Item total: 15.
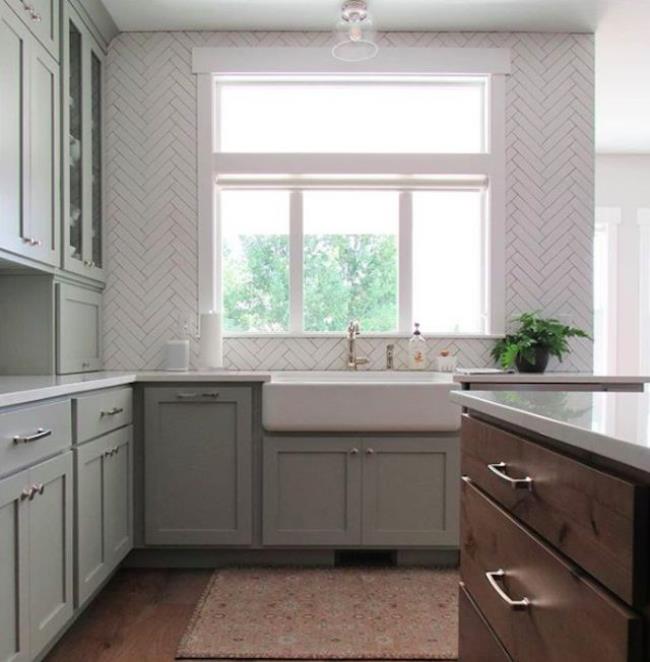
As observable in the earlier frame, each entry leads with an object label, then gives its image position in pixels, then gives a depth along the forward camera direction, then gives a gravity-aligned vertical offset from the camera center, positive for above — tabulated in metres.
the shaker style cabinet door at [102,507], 1.94 -0.70
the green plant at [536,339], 2.83 -0.06
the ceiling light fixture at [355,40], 2.59 +1.33
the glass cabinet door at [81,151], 2.51 +0.84
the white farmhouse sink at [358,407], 2.46 -0.36
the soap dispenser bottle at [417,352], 3.05 -0.14
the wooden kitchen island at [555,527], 0.61 -0.28
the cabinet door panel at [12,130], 1.93 +0.70
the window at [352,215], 3.16 +0.63
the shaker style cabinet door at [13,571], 1.43 -0.65
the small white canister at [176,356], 2.92 -0.16
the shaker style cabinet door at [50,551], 1.59 -0.69
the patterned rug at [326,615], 1.89 -1.10
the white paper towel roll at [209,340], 2.94 -0.08
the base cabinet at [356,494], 2.53 -0.76
